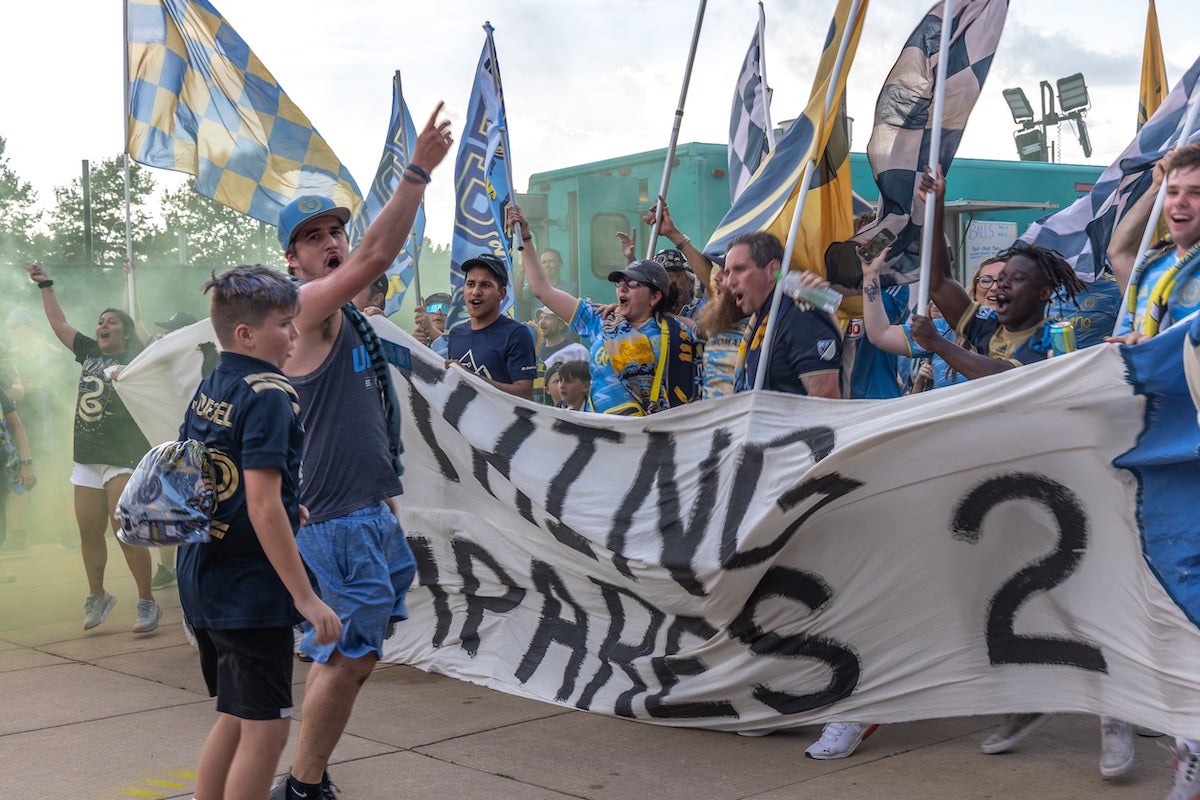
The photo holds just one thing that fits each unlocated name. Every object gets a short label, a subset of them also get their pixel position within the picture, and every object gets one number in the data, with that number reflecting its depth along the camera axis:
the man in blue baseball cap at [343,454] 3.62
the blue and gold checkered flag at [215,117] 7.64
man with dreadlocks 4.73
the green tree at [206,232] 27.25
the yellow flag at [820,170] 4.95
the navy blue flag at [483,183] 7.21
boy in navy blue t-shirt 3.02
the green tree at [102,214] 25.48
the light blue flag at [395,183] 8.80
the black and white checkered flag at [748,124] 8.35
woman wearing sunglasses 5.48
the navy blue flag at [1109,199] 5.62
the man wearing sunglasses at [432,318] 8.36
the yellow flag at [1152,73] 7.55
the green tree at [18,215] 23.30
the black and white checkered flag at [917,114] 5.12
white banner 3.83
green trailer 11.34
